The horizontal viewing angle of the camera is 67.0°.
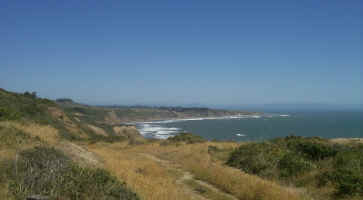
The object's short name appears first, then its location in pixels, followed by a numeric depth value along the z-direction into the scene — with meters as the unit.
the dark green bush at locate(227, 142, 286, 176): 12.74
